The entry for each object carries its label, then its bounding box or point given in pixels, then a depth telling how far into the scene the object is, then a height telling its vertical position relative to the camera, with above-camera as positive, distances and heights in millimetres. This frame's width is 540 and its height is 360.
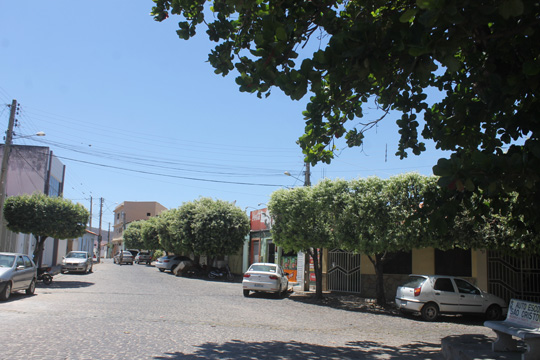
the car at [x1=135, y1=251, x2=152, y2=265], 52288 -2024
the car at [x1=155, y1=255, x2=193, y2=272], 36041 -1633
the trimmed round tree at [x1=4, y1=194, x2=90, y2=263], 19984 +887
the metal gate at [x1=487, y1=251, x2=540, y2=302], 16359 -783
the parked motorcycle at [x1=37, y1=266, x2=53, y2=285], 19706 -1676
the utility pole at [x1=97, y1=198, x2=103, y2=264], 65894 +4239
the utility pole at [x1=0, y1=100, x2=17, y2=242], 18328 +3517
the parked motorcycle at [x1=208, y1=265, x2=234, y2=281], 29750 -2003
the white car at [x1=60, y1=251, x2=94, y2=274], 29047 -1632
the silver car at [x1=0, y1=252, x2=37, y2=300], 13281 -1203
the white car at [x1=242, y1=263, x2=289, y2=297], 18531 -1467
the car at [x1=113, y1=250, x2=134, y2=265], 48597 -1976
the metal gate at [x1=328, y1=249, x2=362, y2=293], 22172 -1161
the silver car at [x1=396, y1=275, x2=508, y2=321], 13992 -1428
